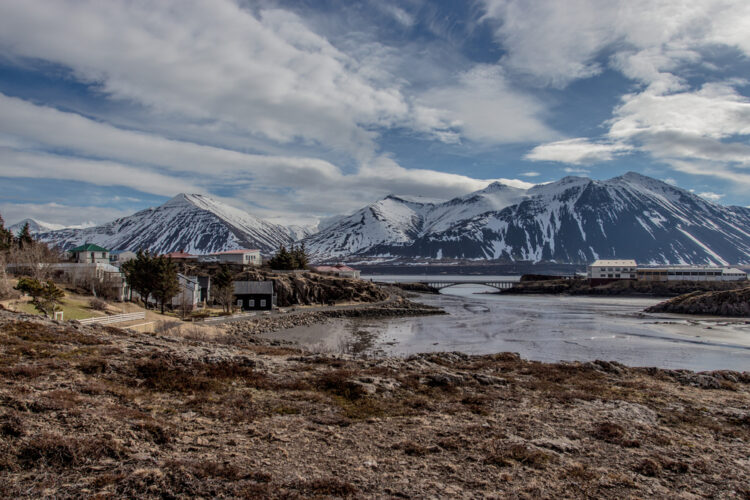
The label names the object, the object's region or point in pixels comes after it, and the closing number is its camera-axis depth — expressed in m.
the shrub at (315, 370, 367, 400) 15.15
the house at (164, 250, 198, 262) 103.71
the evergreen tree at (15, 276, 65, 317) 29.75
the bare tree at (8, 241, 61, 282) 46.36
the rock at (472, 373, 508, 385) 18.75
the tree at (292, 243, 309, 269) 100.10
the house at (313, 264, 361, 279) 128.12
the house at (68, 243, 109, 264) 78.06
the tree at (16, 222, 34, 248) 64.88
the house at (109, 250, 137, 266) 93.59
